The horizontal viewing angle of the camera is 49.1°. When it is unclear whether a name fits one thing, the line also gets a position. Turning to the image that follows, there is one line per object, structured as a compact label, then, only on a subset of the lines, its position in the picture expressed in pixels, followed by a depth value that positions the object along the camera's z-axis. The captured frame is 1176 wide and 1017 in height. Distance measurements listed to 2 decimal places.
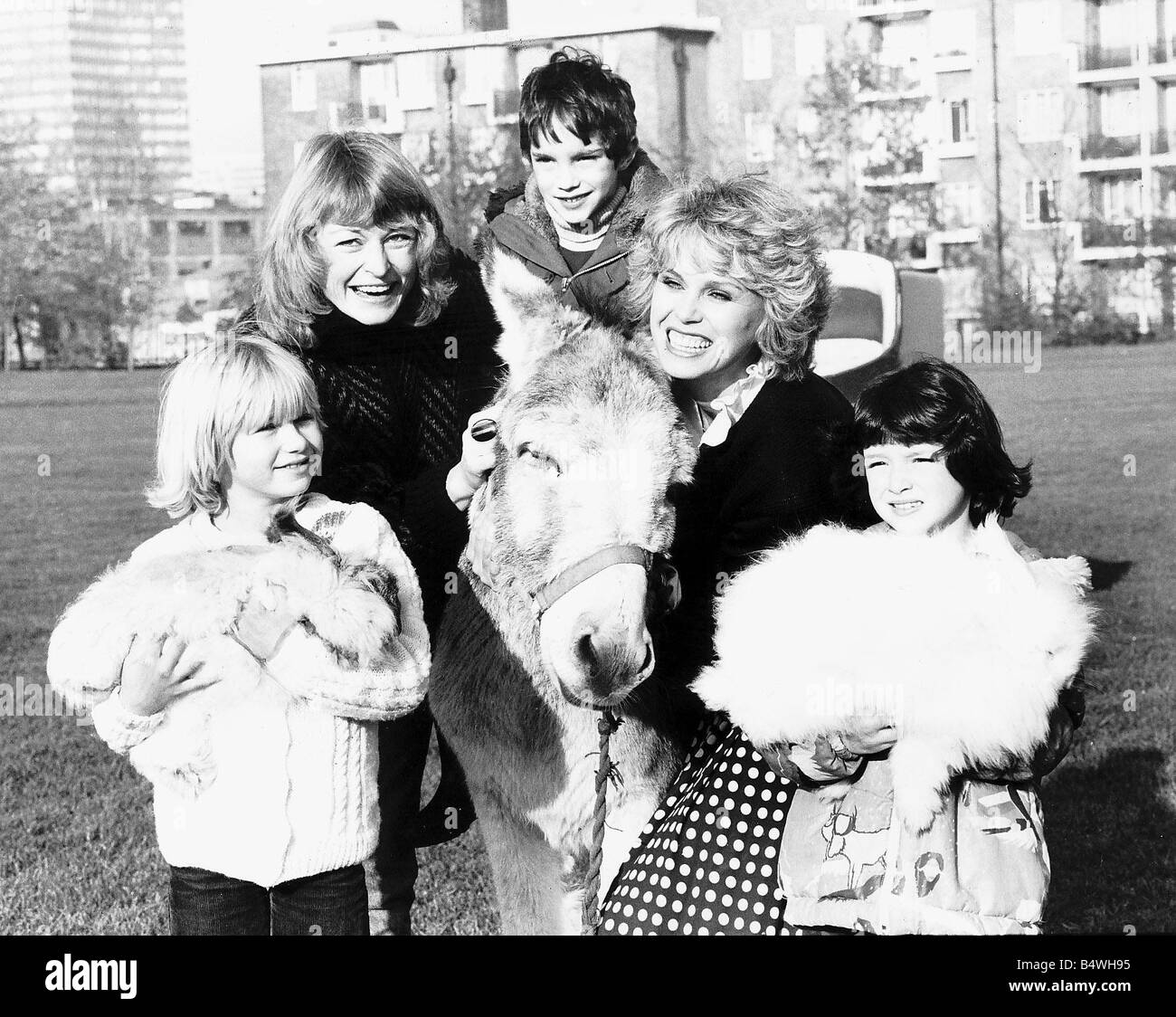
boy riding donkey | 3.13
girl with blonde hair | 2.45
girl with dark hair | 2.26
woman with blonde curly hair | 2.59
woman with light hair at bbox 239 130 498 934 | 3.16
